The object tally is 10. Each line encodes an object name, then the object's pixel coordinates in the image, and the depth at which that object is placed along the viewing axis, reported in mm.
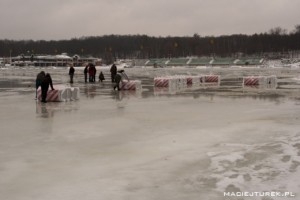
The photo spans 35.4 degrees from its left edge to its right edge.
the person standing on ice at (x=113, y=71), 34094
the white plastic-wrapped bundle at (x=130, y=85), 28578
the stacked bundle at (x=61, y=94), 21234
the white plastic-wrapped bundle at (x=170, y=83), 31047
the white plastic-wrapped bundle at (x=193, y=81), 34675
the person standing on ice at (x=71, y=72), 37169
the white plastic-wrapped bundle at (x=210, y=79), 37822
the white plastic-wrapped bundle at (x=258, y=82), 33656
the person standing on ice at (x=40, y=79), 20922
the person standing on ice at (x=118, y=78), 28142
